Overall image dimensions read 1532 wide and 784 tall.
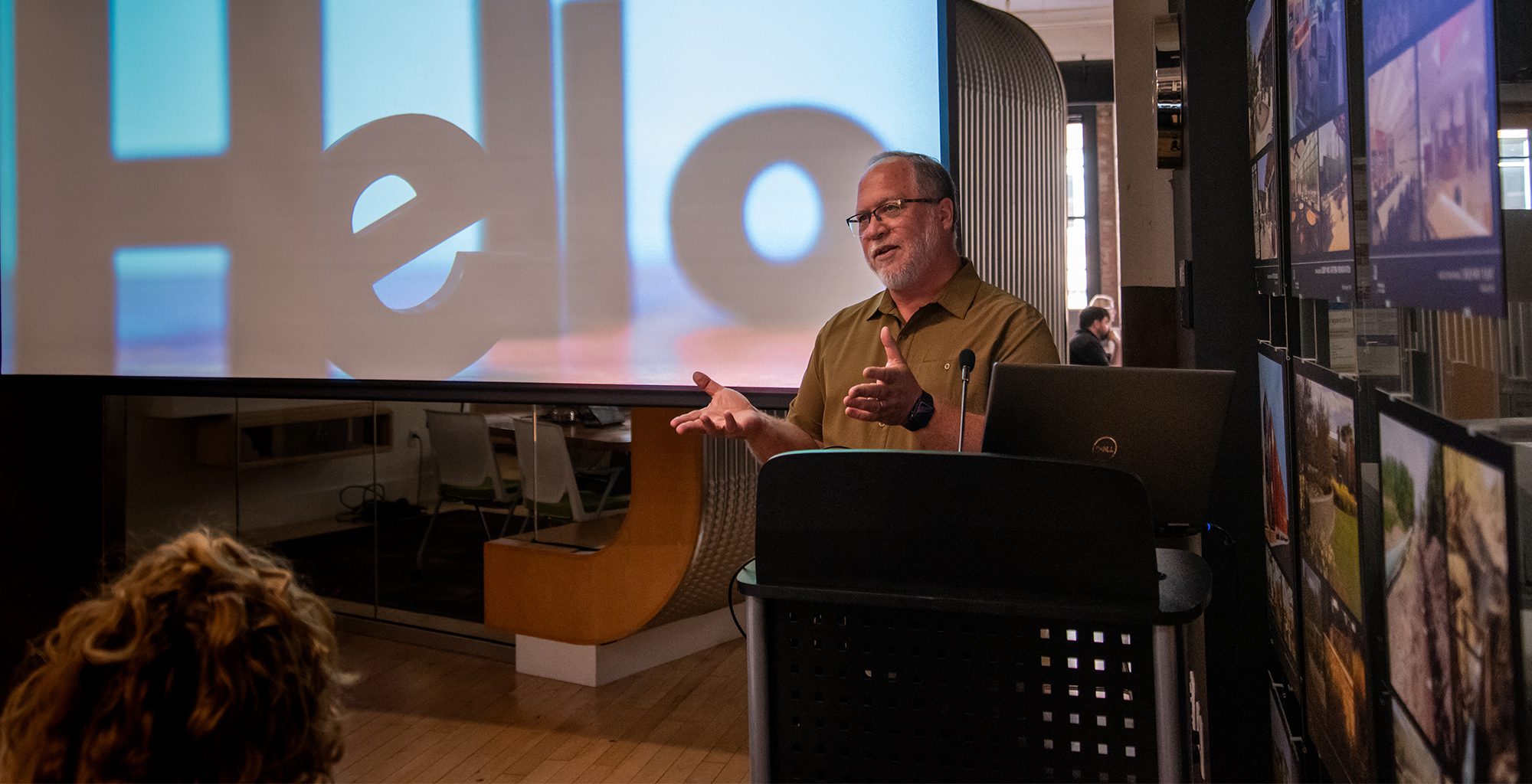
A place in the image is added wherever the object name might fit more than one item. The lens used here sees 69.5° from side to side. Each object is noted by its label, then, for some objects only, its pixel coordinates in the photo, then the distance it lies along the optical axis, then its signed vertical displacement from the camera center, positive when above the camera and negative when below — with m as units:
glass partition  4.45 -0.31
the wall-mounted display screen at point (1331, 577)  1.40 -0.25
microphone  1.39 +0.05
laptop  1.30 -0.03
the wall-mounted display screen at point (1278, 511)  1.90 -0.21
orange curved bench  3.83 -0.53
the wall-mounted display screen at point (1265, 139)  1.87 +0.47
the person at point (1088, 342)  5.61 +0.31
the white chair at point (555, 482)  4.14 -0.28
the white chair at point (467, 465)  4.41 -0.22
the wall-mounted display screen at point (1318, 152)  1.35 +0.33
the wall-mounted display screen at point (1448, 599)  0.87 -0.18
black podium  1.00 -0.21
